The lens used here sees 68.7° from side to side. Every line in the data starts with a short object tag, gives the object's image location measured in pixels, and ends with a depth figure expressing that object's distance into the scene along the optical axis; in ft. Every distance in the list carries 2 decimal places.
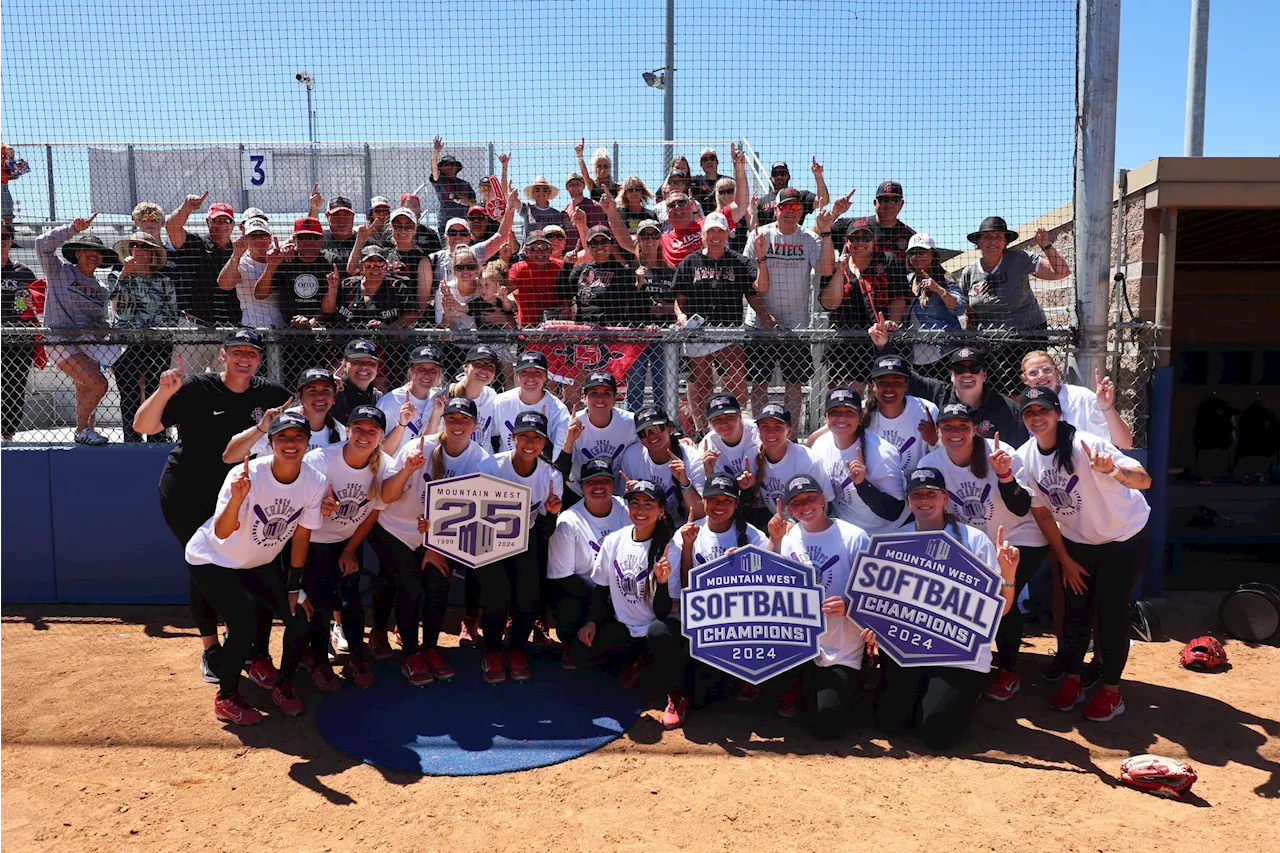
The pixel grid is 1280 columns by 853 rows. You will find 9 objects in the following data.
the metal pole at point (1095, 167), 18.60
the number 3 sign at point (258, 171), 32.78
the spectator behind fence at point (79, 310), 21.50
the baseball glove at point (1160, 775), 13.08
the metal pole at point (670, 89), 19.69
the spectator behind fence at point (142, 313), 21.34
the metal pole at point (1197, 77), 33.65
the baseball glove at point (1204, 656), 17.83
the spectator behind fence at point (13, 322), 22.26
